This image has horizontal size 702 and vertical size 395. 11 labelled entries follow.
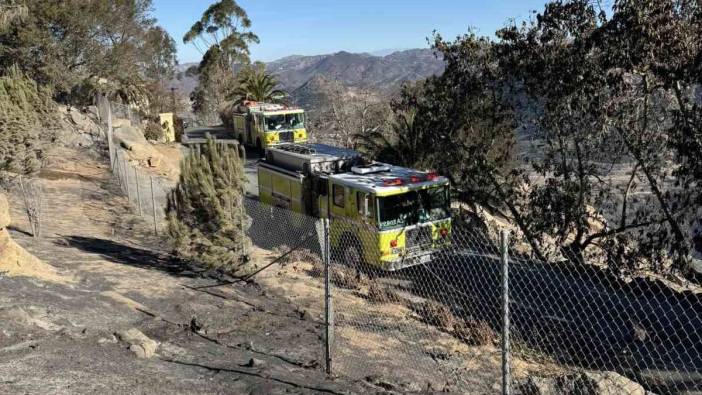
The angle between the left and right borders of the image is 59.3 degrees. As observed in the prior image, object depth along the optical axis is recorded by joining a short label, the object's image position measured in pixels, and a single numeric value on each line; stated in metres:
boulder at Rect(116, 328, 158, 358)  6.66
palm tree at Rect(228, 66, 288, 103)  41.88
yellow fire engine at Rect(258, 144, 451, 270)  12.62
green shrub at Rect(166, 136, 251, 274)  11.23
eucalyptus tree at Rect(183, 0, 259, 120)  56.66
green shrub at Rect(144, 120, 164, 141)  36.80
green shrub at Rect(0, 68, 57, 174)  13.91
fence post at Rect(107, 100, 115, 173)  20.28
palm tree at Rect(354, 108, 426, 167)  20.95
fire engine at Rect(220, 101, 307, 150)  29.19
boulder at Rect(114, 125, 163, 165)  26.30
